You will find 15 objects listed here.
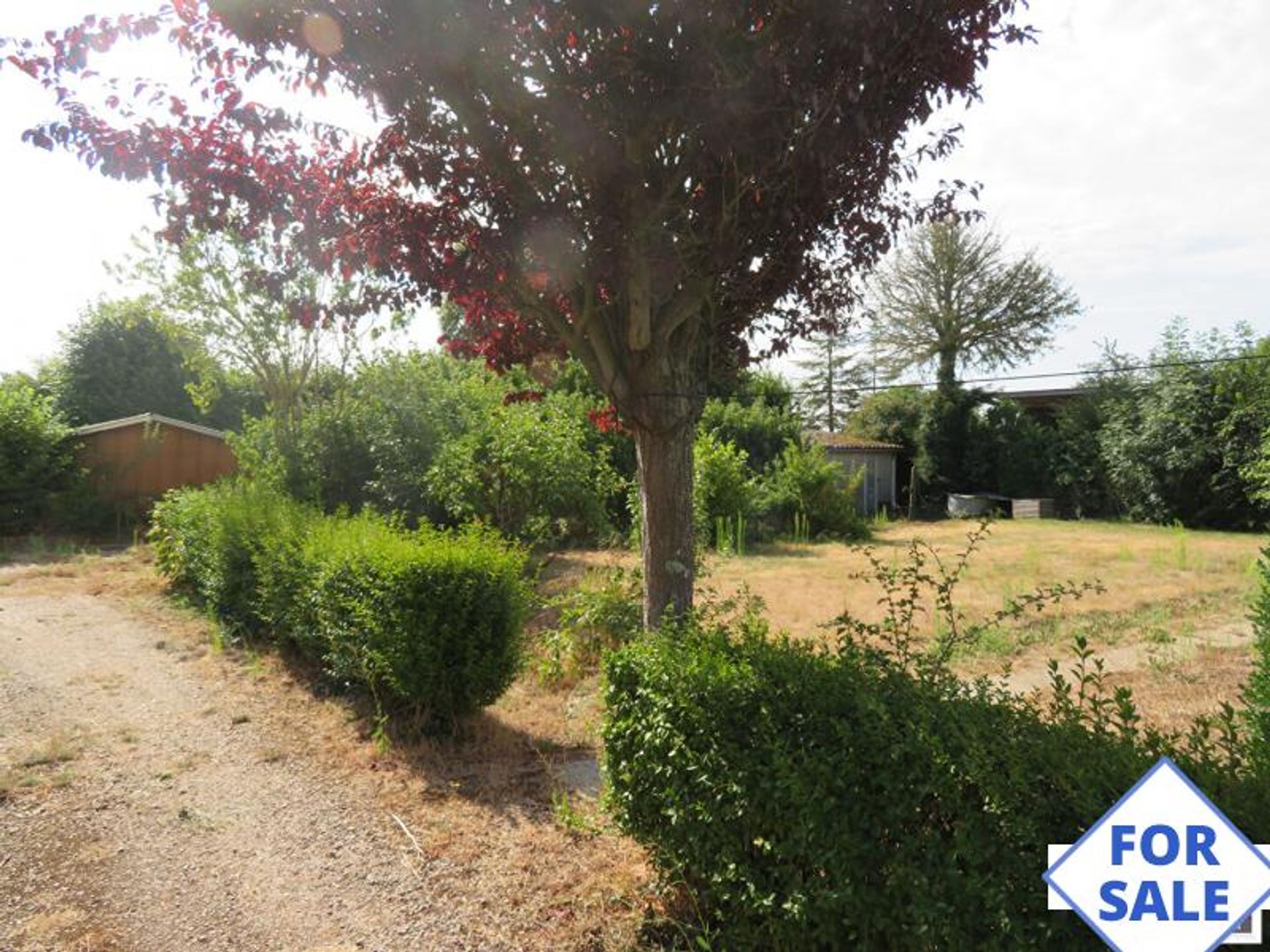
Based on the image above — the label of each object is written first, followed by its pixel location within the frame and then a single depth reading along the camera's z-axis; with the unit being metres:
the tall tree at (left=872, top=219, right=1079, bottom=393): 30.88
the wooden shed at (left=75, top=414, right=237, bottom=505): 17.39
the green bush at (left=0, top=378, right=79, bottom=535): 15.88
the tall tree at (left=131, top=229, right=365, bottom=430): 12.88
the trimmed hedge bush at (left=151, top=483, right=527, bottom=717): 4.60
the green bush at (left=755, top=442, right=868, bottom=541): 16.69
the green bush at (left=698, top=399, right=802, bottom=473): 19.34
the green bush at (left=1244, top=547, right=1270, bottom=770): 3.08
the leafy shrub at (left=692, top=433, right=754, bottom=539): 14.01
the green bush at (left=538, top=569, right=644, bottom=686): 5.94
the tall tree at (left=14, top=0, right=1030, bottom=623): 2.93
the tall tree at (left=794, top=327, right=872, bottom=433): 39.25
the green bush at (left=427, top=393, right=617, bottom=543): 9.78
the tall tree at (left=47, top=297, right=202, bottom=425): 25.42
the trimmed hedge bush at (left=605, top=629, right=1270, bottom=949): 1.78
